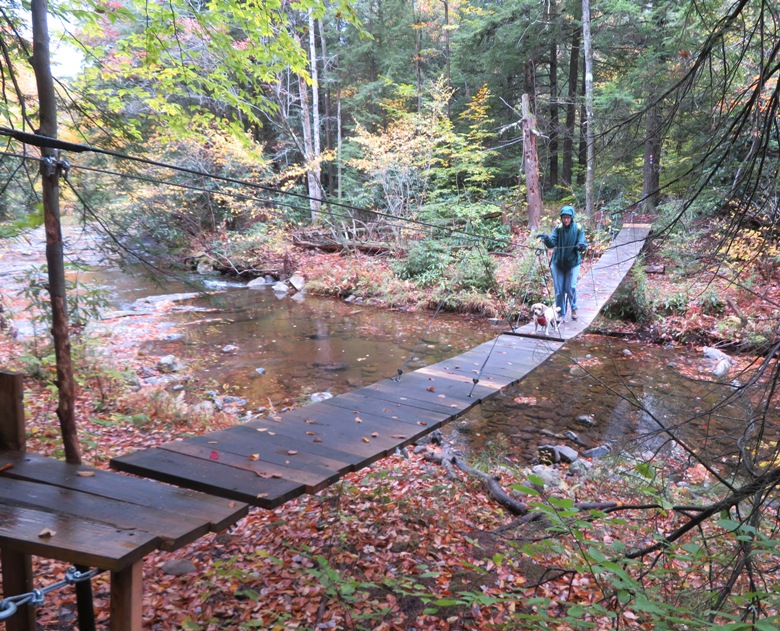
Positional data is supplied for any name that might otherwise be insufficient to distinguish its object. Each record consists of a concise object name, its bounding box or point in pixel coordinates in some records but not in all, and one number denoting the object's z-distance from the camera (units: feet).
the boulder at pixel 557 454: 15.90
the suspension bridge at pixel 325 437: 7.48
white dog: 18.58
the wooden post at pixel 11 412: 6.76
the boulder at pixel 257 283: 46.32
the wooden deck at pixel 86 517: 5.09
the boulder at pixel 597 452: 16.35
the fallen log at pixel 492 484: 12.37
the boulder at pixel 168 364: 23.34
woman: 19.40
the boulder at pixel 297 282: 45.24
